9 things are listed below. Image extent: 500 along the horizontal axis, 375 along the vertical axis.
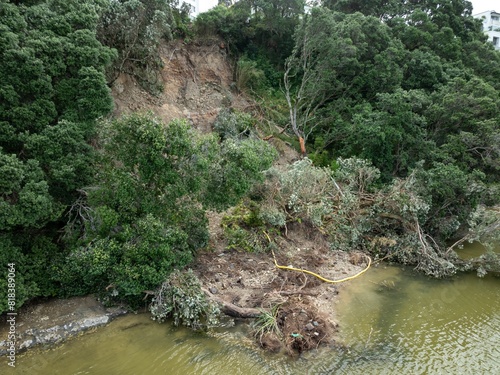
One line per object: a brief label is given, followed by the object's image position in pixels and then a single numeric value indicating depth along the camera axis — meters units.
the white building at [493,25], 46.00
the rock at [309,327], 9.10
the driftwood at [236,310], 9.70
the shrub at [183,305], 9.35
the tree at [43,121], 8.59
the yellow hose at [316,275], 11.68
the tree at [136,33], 14.48
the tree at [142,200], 9.12
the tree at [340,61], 19.56
